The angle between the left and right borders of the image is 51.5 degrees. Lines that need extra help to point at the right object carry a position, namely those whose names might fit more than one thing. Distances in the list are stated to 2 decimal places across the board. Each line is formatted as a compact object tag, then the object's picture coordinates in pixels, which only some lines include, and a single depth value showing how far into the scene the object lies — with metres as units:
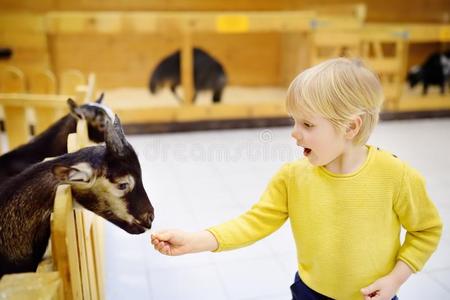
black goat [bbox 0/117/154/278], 0.99
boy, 0.94
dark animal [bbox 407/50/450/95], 4.60
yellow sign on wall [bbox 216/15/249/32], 3.79
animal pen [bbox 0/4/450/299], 2.22
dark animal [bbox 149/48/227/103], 4.13
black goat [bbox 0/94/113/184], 1.52
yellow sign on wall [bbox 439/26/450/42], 4.32
